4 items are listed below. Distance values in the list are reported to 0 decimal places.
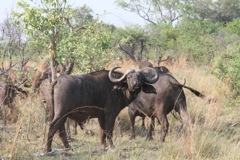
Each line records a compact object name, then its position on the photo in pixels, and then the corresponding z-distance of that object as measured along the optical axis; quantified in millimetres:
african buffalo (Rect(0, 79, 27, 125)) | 17984
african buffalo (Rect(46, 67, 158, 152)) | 13719
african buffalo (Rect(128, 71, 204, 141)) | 17203
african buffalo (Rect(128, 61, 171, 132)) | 18484
